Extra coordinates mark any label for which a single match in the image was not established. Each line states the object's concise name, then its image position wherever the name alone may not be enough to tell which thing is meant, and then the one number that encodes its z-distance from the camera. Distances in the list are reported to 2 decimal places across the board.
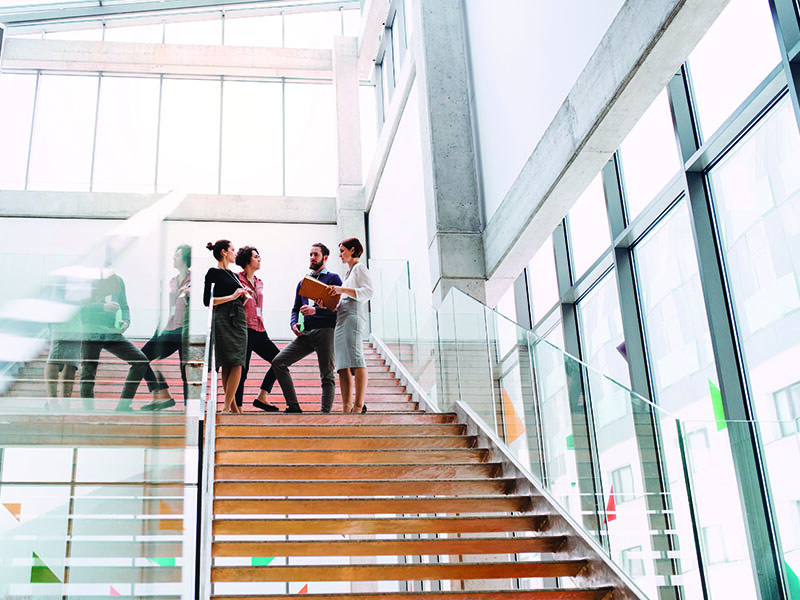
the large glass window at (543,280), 11.47
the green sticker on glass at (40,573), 2.55
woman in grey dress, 7.68
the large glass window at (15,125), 18.12
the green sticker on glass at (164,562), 3.70
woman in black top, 7.34
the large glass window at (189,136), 18.91
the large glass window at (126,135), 18.56
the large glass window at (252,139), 19.06
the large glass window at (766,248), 6.58
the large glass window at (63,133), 18.27
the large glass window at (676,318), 7.79
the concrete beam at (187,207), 17.98
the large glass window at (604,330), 9.52
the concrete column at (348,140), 18.61
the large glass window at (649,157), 8.16
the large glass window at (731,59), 6.76
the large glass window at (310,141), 19.38
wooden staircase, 5.17
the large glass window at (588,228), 9.84
